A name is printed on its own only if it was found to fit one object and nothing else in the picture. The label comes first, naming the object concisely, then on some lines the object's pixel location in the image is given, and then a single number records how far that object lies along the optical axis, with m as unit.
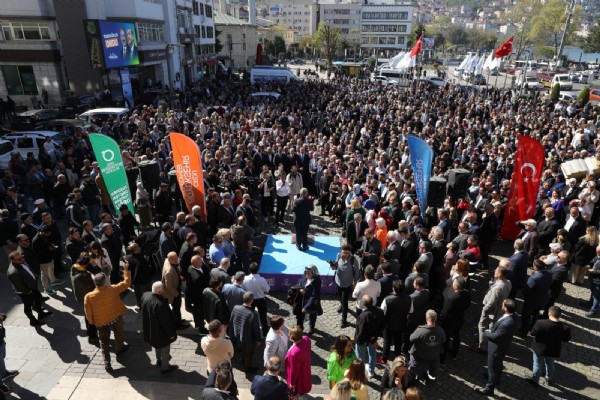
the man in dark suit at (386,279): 6.85
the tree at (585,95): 28.51
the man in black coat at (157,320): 5.97
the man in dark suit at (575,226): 9.21
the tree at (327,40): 70.03
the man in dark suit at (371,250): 7.92
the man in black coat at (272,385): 4.58
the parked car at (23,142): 14.91
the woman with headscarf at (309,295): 6.80
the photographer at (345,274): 7.30
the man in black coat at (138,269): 7.12
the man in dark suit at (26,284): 6.98
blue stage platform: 8.70
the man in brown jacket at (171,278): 6.89
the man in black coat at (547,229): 9.28
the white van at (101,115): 20.34
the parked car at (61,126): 17.98
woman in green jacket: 5.06
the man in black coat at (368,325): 5.88
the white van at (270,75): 40.00
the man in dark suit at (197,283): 6.89
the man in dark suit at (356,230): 9.33
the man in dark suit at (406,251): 8.05
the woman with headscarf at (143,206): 10.66
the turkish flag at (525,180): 9.45
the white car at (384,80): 44.89
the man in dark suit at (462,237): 8.18
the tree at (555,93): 31.62
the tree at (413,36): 97.94
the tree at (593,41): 70.39
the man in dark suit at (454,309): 6.32
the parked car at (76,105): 23.28
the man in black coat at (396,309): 6.16
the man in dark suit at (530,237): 8.49
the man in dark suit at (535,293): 6.89
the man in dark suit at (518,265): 7.38
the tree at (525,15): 62.53
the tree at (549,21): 59.19
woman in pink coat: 5.18
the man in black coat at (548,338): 5.83
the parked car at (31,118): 20.20
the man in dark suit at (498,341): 5.70
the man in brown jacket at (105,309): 6.20
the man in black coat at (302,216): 9.73
